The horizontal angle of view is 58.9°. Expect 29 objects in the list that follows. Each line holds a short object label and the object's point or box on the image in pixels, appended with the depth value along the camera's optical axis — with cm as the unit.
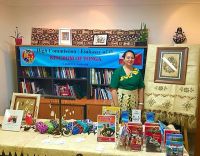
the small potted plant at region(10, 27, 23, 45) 323
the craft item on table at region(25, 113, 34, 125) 180
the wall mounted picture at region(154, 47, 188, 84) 229
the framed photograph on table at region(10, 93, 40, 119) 182
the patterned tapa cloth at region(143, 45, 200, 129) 223
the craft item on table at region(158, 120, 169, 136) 146
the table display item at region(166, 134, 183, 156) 133
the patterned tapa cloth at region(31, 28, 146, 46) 298
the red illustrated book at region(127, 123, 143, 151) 142
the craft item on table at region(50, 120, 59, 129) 167
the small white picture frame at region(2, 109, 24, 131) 172
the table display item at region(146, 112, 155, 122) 168
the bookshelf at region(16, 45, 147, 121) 289
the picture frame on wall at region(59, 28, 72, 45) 313
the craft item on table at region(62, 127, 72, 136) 163
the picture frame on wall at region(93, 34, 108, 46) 302
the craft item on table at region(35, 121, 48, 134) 166
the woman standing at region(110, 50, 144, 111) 226
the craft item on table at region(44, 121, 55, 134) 165
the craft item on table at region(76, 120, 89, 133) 169
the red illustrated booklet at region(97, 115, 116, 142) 154
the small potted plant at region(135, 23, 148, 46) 281
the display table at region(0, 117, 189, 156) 140
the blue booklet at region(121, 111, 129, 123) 175
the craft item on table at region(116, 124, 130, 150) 144
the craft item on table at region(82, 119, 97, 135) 169
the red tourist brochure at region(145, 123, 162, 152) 141
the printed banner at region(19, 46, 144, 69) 289
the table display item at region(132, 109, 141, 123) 169
